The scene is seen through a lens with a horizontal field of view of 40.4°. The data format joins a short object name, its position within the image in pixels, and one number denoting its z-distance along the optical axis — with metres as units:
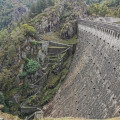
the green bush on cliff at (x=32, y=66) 65.19
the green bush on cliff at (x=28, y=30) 73.75
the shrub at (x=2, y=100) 58.22
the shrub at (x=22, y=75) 64.75
